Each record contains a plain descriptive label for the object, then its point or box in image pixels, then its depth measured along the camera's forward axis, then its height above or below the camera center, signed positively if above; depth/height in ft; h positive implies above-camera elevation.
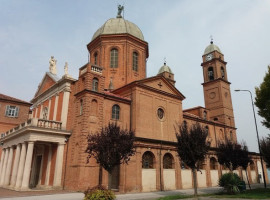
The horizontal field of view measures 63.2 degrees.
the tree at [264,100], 59.57 +18.06
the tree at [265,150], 68.75 +5.40
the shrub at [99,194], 30.00 -3.52
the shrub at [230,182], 53.78 -3.45
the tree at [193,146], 45.14 +4.41
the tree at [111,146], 39.70 +3.80
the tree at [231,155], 67.62 +3.88
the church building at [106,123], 59.62 +12.87
